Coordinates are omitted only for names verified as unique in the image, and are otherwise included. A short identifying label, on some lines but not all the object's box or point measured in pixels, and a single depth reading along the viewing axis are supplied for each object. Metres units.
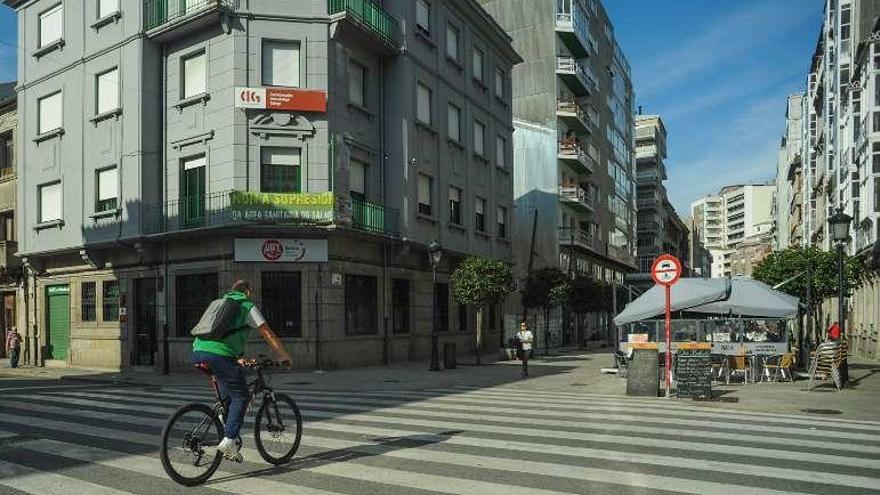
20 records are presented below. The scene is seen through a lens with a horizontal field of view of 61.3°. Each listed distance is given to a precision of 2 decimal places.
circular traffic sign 14.53
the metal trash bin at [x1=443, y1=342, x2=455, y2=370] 22.48
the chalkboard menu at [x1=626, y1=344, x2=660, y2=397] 14.20
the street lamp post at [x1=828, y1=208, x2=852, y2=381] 18.19
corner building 22.19
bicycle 6.18
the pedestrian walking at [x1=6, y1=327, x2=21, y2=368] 25.56
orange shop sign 22.12
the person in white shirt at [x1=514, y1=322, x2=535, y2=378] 19.67
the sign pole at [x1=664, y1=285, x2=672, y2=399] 14.07
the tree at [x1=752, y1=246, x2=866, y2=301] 25.02
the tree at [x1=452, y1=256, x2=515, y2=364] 24.97
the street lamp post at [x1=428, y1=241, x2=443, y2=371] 21.95
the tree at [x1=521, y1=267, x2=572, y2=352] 31.30
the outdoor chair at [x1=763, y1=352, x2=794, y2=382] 17.48
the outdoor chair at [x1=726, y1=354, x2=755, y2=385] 17.43
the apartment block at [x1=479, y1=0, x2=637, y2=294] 46.16
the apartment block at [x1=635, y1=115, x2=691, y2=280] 87.56
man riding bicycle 6.39
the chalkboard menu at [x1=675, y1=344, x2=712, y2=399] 13.66
